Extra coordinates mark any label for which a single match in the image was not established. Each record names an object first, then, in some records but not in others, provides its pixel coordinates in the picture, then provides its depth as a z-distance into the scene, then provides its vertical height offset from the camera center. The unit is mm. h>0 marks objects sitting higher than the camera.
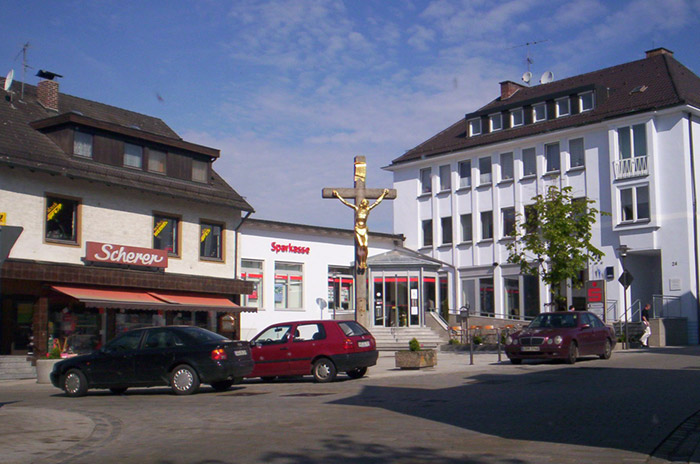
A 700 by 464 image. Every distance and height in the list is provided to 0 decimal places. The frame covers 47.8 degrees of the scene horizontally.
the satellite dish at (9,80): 31141 +9260
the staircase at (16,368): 25391 -1727
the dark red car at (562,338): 22641 -801
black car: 16828 -1060
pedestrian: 32344 -968
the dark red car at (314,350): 19484 -921
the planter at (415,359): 22406 -1329
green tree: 31547 +2936
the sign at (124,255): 28656 +2222
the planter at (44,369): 22844 -1564
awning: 27359 +530
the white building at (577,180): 38219 +7151
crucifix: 24422 +3582
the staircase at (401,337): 37375 -1212
